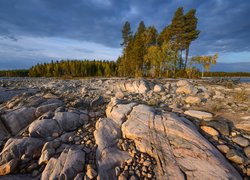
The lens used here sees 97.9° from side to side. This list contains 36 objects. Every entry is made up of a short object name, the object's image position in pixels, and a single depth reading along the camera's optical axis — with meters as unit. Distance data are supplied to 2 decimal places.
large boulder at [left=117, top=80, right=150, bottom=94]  8.58
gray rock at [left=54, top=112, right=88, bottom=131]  4.28
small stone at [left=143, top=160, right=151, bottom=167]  2.76
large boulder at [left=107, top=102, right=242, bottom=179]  2.56
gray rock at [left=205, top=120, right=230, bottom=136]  3.76
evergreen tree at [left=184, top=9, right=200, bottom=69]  22.43
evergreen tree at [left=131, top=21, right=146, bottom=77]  28.49
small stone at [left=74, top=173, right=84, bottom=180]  2.58
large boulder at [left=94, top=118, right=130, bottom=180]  2.72
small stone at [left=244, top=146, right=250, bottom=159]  3.09
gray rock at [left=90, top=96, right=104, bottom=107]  6.18
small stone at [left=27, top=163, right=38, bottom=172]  2.96
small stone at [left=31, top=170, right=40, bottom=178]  2.84
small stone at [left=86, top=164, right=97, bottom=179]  2.61
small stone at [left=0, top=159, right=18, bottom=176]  2.81
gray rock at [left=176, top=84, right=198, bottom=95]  7.39
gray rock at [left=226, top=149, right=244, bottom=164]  2.87
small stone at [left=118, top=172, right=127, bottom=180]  2.54
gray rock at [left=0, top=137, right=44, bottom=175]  2.88
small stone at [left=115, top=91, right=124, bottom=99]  7.28
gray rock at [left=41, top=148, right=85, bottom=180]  2.63
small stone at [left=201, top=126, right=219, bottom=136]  3.66
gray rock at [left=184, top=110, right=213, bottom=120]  4.52
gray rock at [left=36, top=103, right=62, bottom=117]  5.06
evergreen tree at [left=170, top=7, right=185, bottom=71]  22.70
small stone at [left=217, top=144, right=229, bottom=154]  3.13
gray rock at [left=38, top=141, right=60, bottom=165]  3.08
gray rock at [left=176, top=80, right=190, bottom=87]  8.65
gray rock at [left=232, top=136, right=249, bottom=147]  3.33
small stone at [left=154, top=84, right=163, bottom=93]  8.28
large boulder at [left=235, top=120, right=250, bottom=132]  3.89
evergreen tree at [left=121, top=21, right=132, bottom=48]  35.55
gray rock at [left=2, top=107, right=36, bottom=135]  4.42
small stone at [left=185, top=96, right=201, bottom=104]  5.99
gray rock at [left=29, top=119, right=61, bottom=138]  3.86
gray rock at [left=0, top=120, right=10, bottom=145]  4.07
